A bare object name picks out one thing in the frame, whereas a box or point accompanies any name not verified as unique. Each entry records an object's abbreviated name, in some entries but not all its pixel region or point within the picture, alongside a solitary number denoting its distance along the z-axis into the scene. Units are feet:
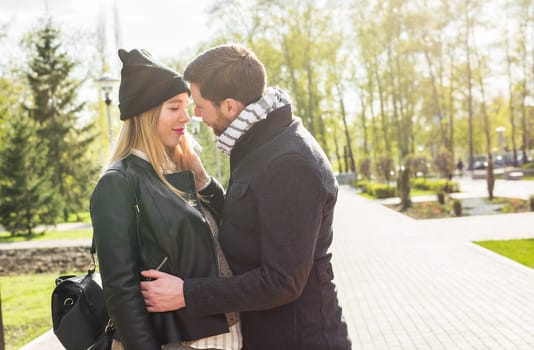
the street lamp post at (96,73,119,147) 55.47
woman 6.44
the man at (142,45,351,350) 6.06
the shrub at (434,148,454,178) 98.58
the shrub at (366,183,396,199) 98.22
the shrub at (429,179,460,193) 91.56
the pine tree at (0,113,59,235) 72.69
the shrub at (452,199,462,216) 59.72
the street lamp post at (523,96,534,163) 143.93
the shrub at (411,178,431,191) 109.52
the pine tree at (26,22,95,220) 105.50
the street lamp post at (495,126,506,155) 138.36
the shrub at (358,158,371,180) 132.77
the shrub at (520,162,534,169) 136.48
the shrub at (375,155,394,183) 108.68
